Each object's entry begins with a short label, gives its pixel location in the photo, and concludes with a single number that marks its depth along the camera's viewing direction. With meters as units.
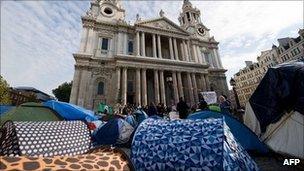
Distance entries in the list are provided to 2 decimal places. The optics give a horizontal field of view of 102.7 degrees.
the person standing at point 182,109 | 8.58
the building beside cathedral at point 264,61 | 27.62
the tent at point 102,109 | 12.87
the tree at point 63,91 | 32.73
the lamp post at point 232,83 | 8.42
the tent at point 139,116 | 7.50
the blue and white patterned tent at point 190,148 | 1.58
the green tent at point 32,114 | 4.42
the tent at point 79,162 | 0.89
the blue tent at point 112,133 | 4.41
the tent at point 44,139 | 1.42
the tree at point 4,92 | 18.66
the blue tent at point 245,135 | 3.43
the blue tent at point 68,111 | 5.23
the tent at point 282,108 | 2.60
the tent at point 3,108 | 6.61
